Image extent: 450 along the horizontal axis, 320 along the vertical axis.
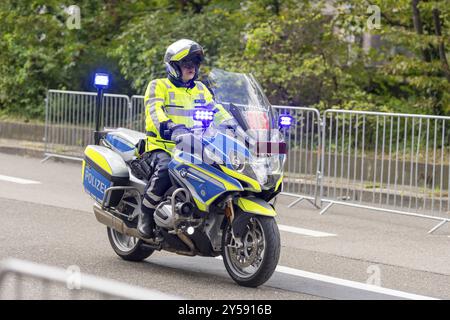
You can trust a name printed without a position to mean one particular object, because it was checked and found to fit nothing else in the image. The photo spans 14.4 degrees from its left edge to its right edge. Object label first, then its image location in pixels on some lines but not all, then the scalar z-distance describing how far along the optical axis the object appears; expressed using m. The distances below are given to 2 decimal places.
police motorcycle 12.86
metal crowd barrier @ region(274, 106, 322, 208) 22.72
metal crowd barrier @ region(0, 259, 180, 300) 6.45
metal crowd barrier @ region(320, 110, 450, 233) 20.44
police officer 13.74
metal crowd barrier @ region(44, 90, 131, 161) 27.94
